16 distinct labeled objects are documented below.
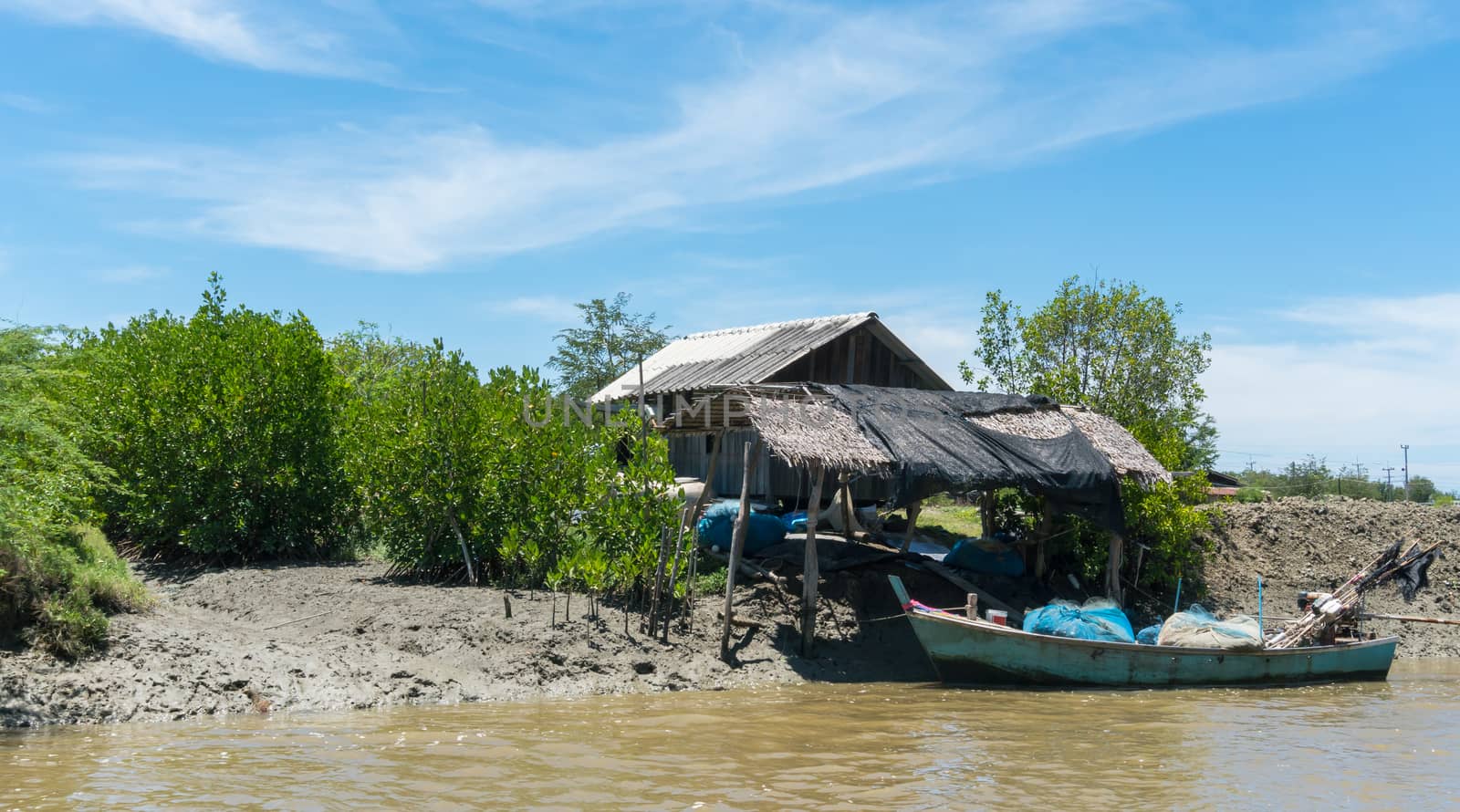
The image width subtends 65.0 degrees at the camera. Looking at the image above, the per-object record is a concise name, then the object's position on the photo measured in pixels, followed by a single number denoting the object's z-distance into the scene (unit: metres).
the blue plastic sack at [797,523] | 17.23
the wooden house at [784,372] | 19.45
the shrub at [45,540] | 9.73
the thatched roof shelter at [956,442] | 12.44
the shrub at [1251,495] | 26.61
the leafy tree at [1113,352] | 18.83
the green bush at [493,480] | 12.64
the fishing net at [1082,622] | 12.33
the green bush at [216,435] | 14.46
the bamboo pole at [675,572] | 12.16
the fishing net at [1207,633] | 12.45
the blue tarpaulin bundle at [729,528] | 15.24
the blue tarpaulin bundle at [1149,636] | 13.06
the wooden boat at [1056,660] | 11.87
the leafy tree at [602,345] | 36.56
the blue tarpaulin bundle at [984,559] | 15.19
